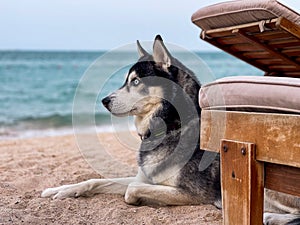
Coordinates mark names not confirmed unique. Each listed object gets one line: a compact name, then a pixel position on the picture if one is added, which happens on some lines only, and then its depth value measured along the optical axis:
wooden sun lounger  1.75
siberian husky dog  3.01
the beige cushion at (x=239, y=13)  2.35
